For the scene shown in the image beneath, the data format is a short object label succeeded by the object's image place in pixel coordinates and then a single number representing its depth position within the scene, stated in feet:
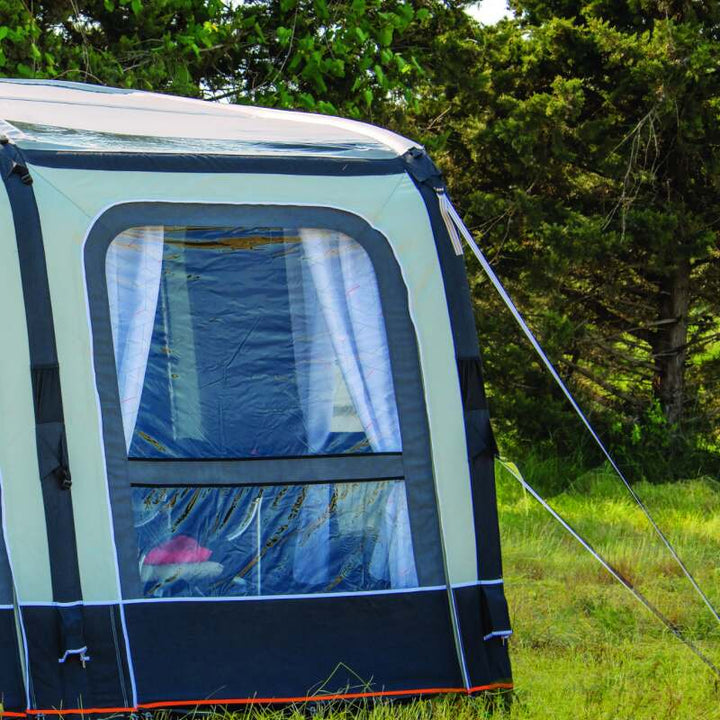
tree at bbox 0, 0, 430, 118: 51.67
